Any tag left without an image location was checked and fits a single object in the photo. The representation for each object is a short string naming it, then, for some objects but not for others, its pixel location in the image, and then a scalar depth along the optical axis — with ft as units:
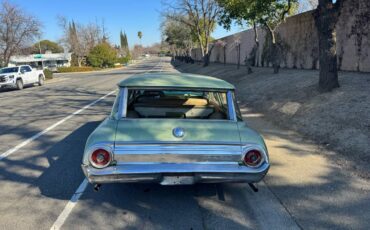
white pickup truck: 78.23
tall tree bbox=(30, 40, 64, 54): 407.17
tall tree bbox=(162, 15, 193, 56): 194.29
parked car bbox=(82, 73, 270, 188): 12.22
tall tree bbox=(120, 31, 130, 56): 568.98
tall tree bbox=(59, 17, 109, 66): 286.05
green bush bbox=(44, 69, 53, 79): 129.02
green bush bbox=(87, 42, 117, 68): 244.63
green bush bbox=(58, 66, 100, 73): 214.07
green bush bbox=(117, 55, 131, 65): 318.71
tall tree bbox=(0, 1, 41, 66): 127.34
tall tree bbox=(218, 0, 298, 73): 53.52
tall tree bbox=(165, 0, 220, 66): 128.57
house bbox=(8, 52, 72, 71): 293.29
